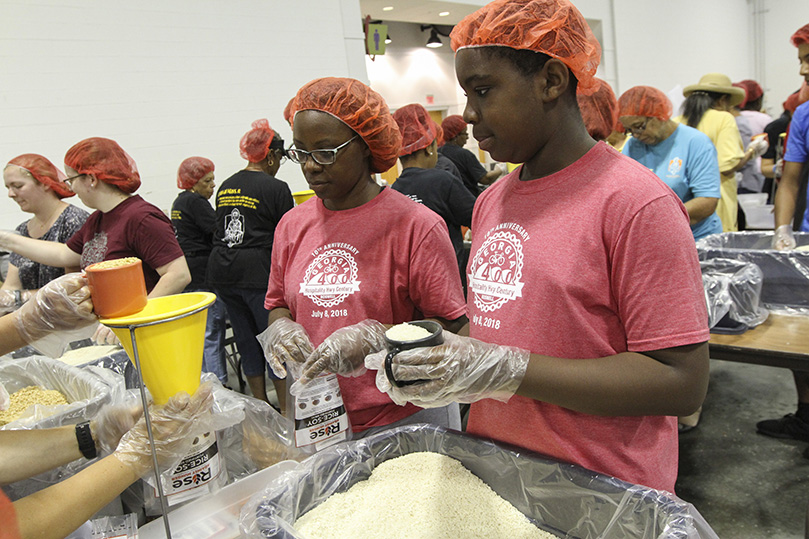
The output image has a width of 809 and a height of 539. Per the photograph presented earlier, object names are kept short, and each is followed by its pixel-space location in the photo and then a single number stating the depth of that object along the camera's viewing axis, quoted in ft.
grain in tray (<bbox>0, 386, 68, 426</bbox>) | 5.49
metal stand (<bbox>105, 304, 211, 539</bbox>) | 2.78
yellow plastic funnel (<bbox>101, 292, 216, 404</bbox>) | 2.98
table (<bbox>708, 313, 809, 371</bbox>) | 5.79
